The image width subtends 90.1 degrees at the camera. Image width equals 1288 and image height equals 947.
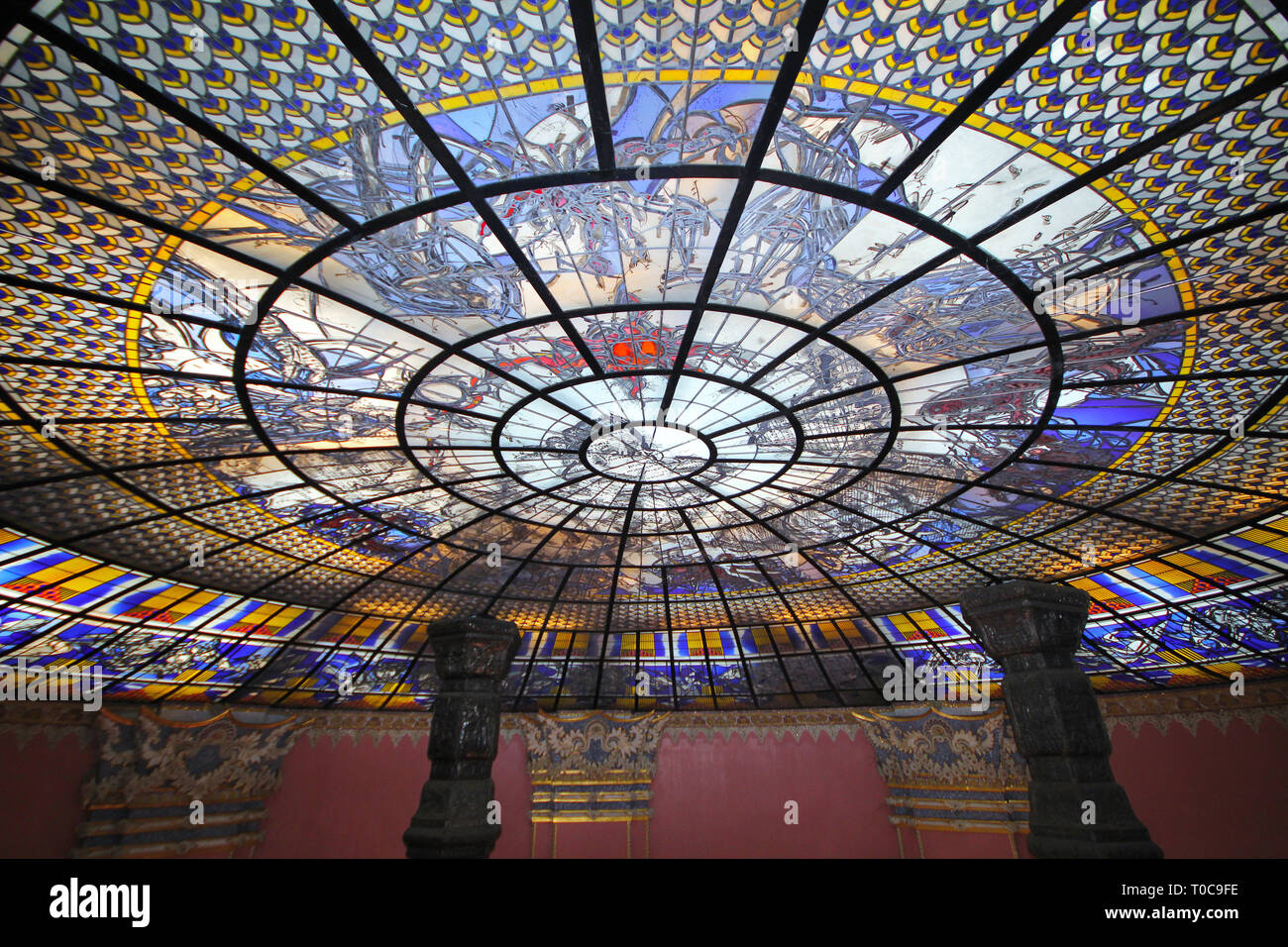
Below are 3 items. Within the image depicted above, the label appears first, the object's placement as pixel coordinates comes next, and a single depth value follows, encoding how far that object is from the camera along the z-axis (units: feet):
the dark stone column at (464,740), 20.67
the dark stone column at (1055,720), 14.55
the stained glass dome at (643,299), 11.48
